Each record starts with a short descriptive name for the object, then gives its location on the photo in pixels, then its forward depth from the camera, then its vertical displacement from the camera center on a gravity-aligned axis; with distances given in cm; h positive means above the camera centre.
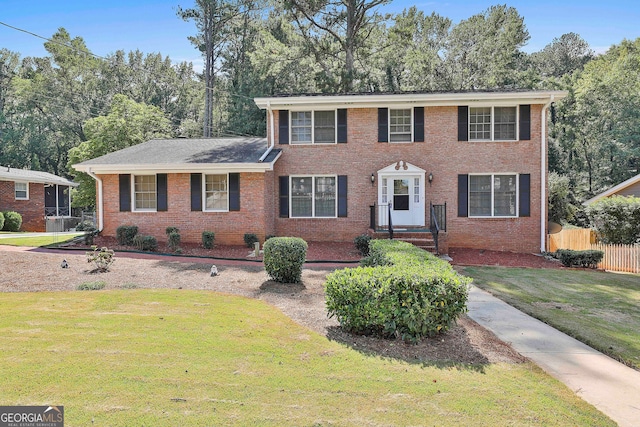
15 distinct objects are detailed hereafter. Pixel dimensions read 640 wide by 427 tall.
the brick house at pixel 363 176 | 1457 +116
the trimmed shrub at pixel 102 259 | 966 -133
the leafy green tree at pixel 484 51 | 2908 +1187
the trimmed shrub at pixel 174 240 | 1364 -119
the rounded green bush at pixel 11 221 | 2209 -79
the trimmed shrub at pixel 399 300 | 505 -126
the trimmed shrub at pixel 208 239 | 1388 -117
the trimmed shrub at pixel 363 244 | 1359 -135
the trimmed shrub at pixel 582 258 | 1272 -175
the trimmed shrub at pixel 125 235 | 1409 -103
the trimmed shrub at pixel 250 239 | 1405 -119
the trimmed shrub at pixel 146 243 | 1338 -126
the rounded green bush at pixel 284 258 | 852 -116
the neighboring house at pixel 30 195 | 2357 +79
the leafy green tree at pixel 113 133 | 2541 +498
